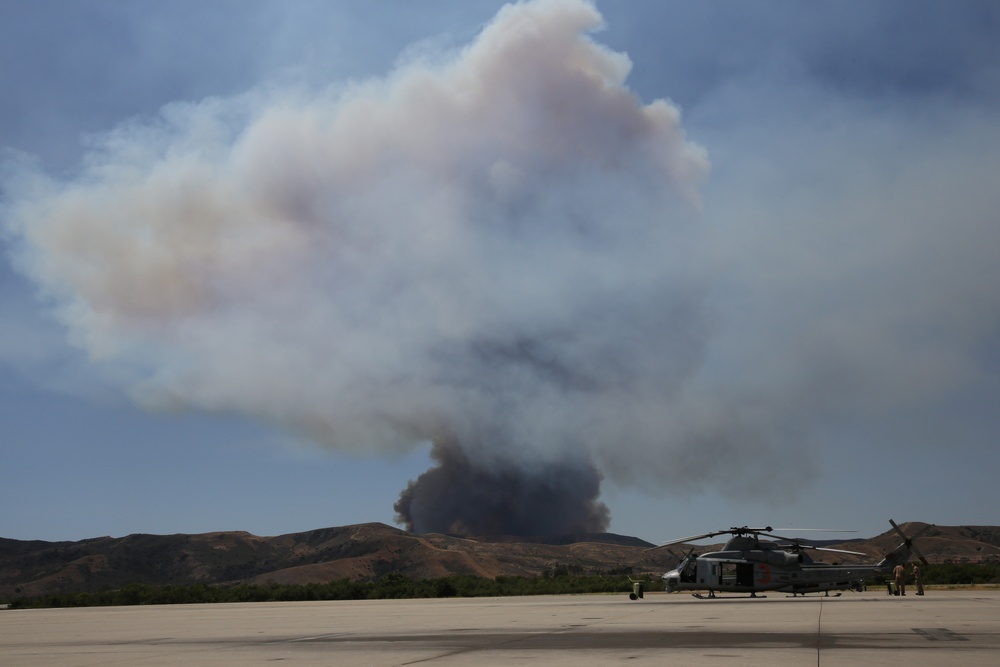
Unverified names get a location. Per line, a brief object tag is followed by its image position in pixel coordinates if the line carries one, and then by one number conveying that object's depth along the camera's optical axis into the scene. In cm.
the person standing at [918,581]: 4212
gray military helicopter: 3953
